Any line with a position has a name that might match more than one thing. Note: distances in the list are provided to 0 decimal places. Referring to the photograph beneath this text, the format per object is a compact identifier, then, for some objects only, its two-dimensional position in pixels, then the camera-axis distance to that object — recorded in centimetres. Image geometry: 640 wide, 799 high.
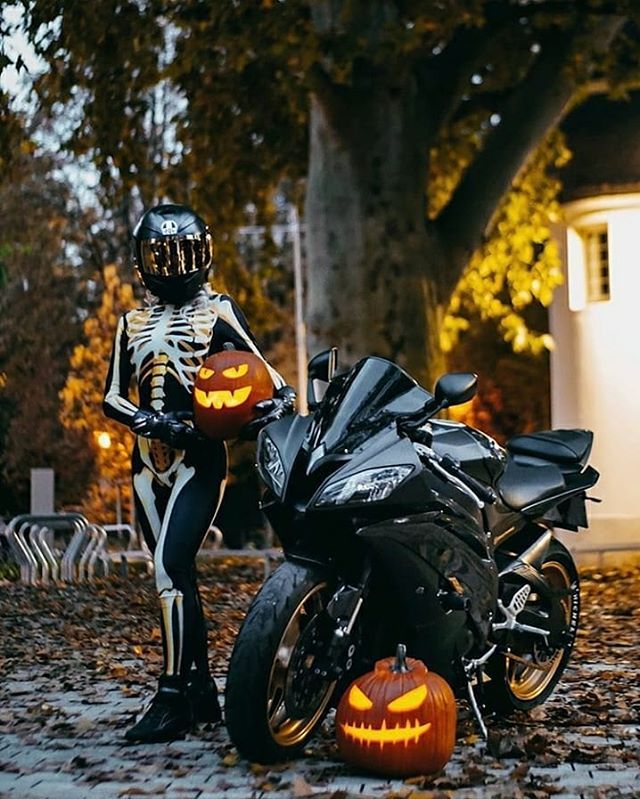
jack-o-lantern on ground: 627
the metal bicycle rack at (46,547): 1964
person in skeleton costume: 721
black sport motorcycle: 621
